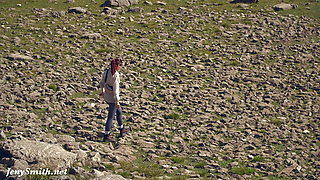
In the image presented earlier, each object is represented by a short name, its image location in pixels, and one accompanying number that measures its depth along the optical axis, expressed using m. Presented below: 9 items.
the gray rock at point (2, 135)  18.92
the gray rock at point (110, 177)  15.24
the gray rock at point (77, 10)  41.50
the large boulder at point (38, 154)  16.12
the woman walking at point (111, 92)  19.70
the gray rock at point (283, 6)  42.72
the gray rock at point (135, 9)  41.44
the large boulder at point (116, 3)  42.71
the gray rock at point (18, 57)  30.08
